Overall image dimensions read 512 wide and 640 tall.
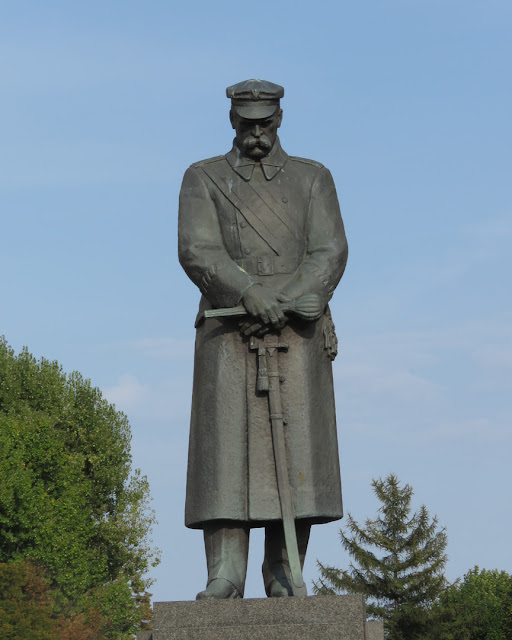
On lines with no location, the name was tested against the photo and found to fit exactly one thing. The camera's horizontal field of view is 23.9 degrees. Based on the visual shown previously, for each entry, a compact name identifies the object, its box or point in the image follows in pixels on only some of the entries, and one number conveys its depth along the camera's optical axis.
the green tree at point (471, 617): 57.97
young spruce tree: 57.47
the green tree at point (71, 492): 39.03
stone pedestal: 8.32
